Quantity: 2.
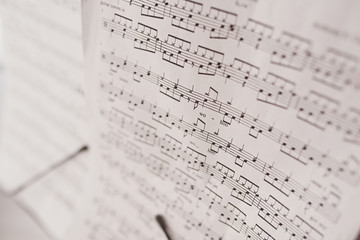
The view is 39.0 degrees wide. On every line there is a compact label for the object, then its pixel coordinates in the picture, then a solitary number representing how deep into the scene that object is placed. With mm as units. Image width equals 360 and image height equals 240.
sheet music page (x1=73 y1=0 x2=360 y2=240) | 216
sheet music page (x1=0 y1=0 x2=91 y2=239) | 333
